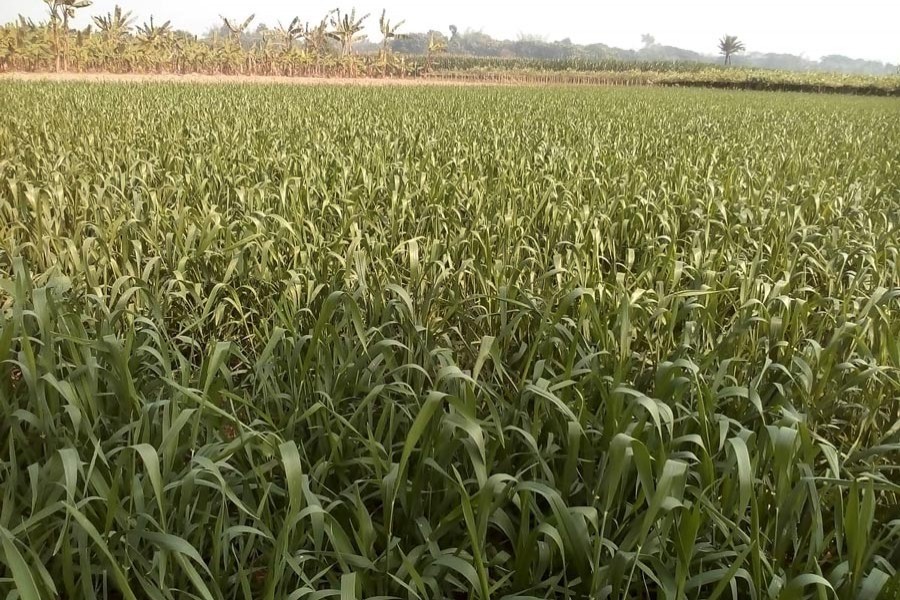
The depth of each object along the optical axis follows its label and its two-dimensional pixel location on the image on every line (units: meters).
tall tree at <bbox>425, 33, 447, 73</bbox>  47.59
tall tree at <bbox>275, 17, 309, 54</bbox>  45.60
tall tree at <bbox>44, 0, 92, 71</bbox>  32.31
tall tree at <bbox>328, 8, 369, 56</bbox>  44.50
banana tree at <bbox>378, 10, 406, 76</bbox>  43.94
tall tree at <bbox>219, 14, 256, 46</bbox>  43.09
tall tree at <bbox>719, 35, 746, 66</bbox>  121.56
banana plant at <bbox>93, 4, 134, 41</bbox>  38.47
